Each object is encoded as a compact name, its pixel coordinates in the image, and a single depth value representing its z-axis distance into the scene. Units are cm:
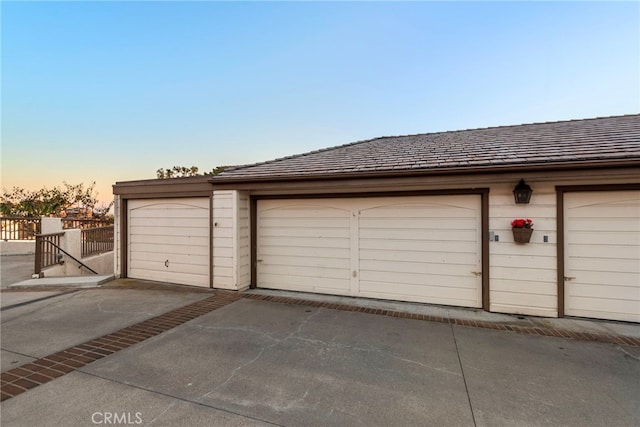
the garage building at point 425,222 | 445
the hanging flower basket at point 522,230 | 459
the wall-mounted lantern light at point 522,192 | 461
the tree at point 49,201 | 1612
